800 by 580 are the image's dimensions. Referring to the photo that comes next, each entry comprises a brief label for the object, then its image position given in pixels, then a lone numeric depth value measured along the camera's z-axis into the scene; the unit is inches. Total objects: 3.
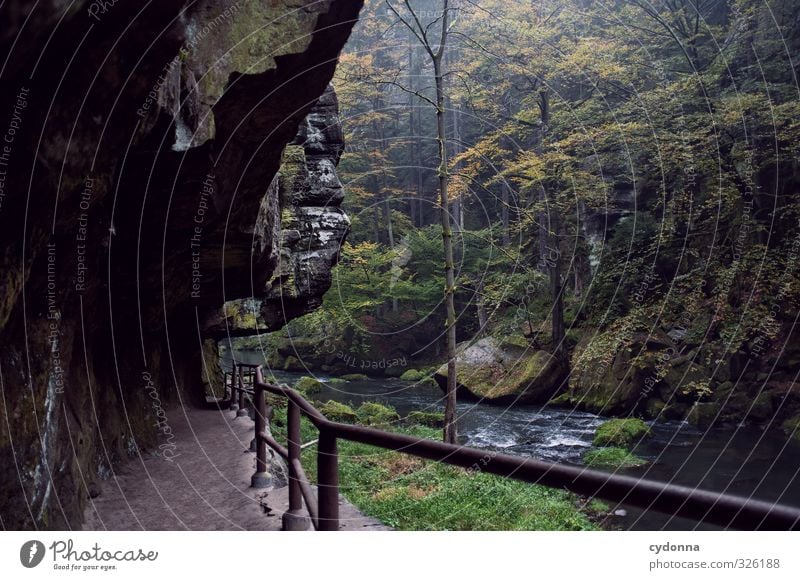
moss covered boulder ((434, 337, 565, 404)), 719.7
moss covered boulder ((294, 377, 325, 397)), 898.1
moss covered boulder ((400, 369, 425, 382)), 991.0
